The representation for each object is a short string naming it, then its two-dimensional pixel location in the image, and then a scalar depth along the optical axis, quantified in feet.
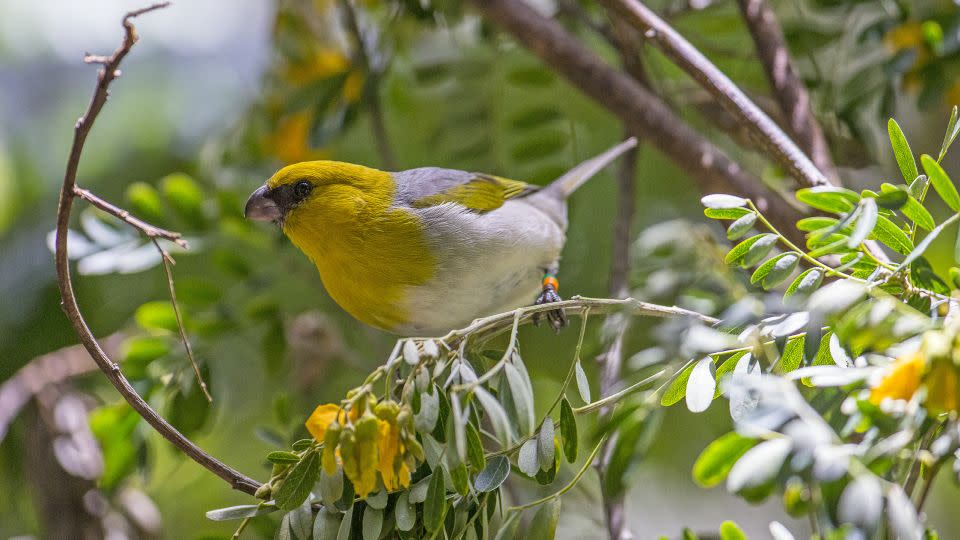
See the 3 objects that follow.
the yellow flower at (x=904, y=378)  14.45
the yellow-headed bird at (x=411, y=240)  18.07
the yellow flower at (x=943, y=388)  13.87
